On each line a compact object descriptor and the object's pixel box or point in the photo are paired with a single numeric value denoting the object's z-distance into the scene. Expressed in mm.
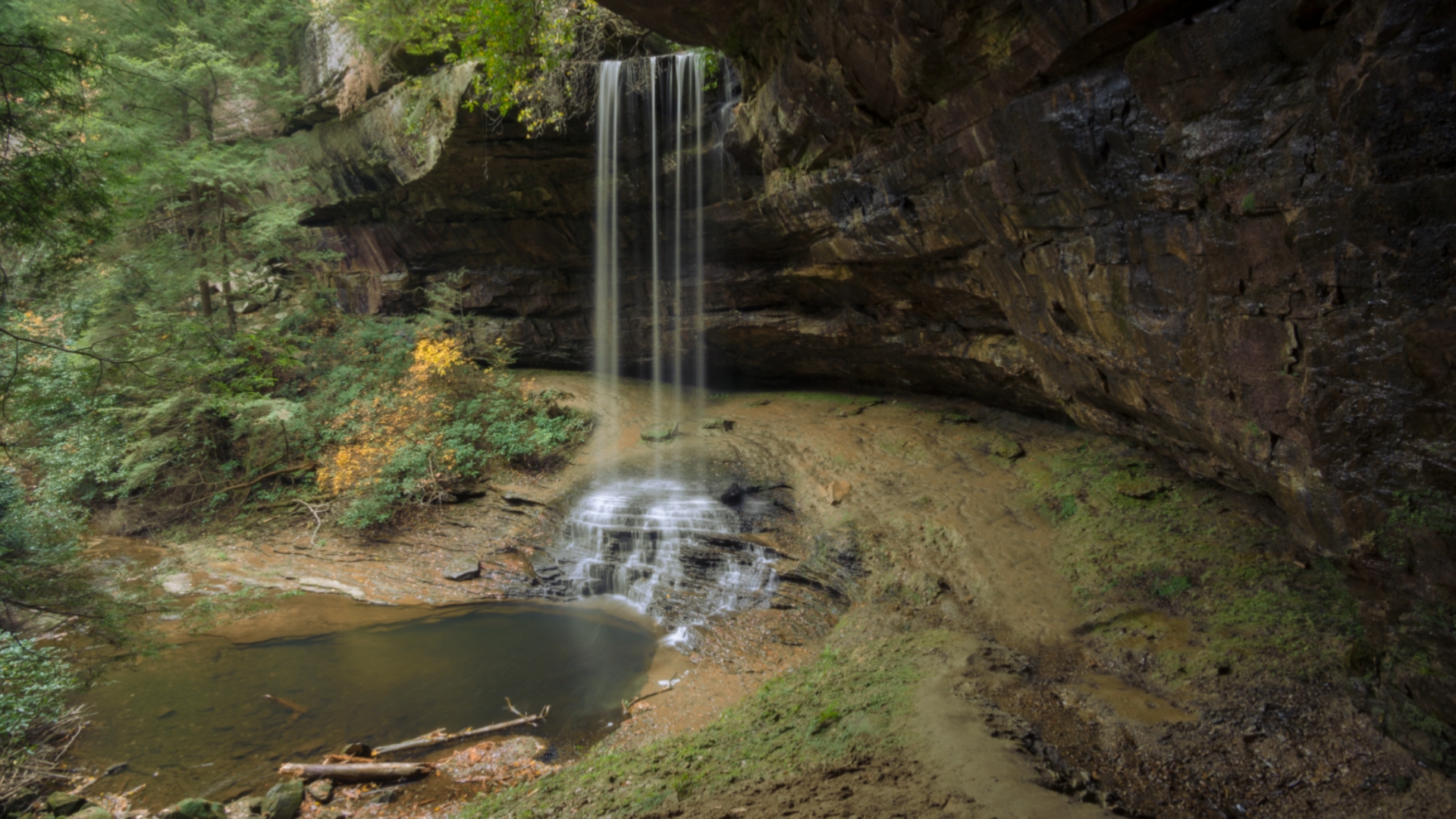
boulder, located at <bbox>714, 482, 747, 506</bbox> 10398
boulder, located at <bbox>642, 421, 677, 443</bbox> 13180
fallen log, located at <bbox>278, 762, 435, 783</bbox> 5707
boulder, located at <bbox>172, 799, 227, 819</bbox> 4855
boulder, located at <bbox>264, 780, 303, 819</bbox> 5195
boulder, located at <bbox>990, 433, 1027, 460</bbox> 10228
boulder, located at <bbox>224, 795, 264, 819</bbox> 5266
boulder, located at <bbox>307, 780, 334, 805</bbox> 5449
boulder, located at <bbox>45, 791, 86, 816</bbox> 5113
